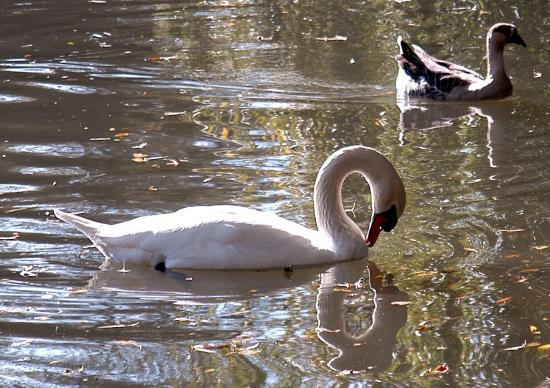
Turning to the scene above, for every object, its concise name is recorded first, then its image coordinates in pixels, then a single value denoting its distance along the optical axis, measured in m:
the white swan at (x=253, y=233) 17.83
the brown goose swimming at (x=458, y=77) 30.39
